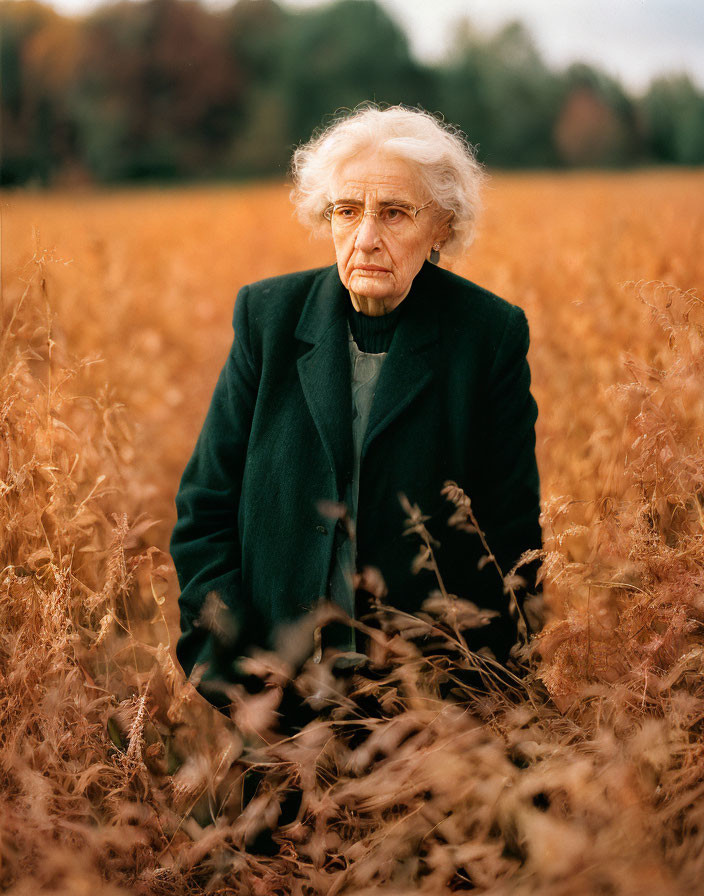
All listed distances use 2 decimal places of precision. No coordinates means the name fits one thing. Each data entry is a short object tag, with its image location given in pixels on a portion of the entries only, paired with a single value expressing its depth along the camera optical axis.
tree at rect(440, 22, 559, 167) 25.83
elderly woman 1.90
